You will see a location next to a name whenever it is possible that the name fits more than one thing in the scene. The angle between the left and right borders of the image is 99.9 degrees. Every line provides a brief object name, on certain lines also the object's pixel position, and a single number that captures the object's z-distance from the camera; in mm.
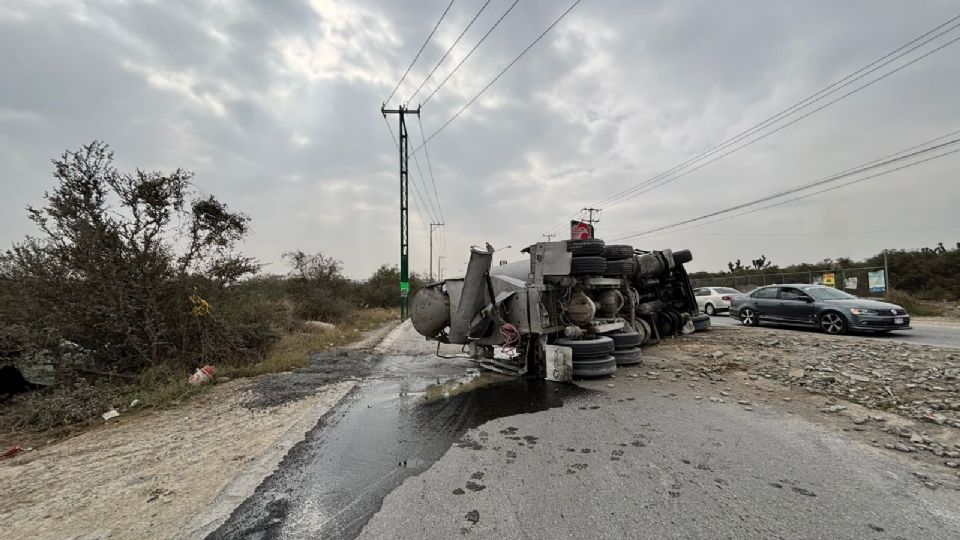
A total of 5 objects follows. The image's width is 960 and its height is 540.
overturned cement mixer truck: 6004
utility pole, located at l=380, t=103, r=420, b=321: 20875
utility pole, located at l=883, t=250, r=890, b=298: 20122
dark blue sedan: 10117
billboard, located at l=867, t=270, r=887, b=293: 20594
